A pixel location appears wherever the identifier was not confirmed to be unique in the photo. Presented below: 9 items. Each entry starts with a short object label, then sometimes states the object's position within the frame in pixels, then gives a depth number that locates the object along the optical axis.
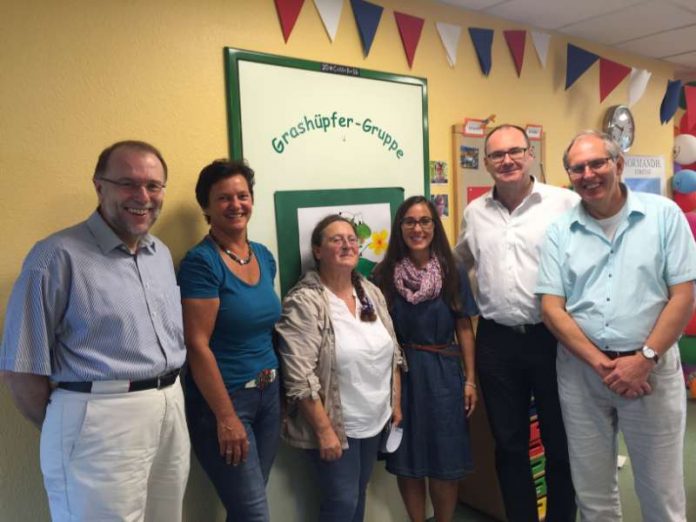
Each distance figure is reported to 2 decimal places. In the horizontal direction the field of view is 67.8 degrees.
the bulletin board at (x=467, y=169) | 2.59
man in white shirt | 1.90
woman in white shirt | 1.73
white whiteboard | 1.86
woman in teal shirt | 1.51
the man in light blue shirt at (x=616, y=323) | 1.61
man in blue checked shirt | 1.21
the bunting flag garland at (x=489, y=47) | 2.06
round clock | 3.42
